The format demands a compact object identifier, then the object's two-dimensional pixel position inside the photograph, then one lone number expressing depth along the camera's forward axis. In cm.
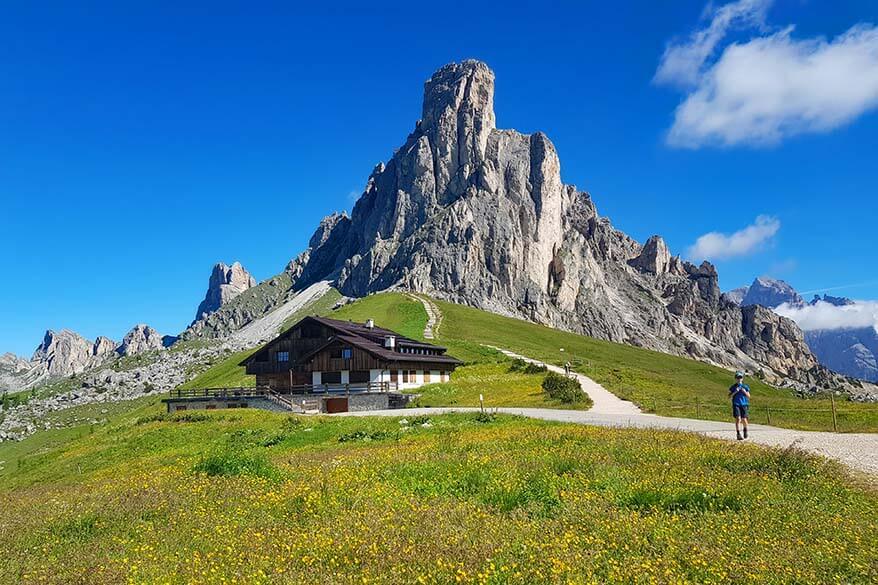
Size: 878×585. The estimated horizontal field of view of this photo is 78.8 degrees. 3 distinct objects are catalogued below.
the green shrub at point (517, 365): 6871
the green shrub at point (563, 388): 4370
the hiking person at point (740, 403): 2094
